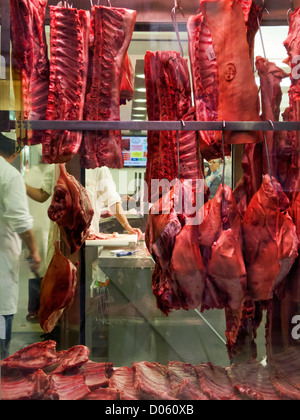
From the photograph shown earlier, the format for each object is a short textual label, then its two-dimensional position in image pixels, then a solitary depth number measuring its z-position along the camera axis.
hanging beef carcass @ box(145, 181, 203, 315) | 2.23
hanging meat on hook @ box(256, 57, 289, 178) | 2.49
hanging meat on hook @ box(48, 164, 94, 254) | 2.50
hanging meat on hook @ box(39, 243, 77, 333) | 2.54
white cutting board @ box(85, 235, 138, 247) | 2.66
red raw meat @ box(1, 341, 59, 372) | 2.38
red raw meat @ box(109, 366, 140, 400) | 2.27
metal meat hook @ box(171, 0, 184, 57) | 2.50
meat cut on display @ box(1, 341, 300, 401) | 2.26
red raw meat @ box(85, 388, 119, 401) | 2.22
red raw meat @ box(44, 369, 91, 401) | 2.24
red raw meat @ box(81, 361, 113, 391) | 2.36
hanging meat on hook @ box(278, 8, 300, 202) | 2.39
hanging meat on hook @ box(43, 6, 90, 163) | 2.33
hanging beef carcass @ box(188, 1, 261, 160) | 2.43
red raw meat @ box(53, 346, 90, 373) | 2.45
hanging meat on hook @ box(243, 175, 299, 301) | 2.28
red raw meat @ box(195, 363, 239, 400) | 2.28
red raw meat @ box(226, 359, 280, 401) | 2.27
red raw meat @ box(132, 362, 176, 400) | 2.26
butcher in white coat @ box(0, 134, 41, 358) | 2.15
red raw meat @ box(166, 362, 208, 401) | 2.25
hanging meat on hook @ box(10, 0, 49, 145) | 2.26
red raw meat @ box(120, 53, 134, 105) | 2.63
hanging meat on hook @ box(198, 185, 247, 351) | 2.22
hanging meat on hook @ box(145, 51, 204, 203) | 2.49
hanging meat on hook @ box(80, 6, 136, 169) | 2.36
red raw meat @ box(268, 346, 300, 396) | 2.36
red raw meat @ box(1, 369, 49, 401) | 2.22
